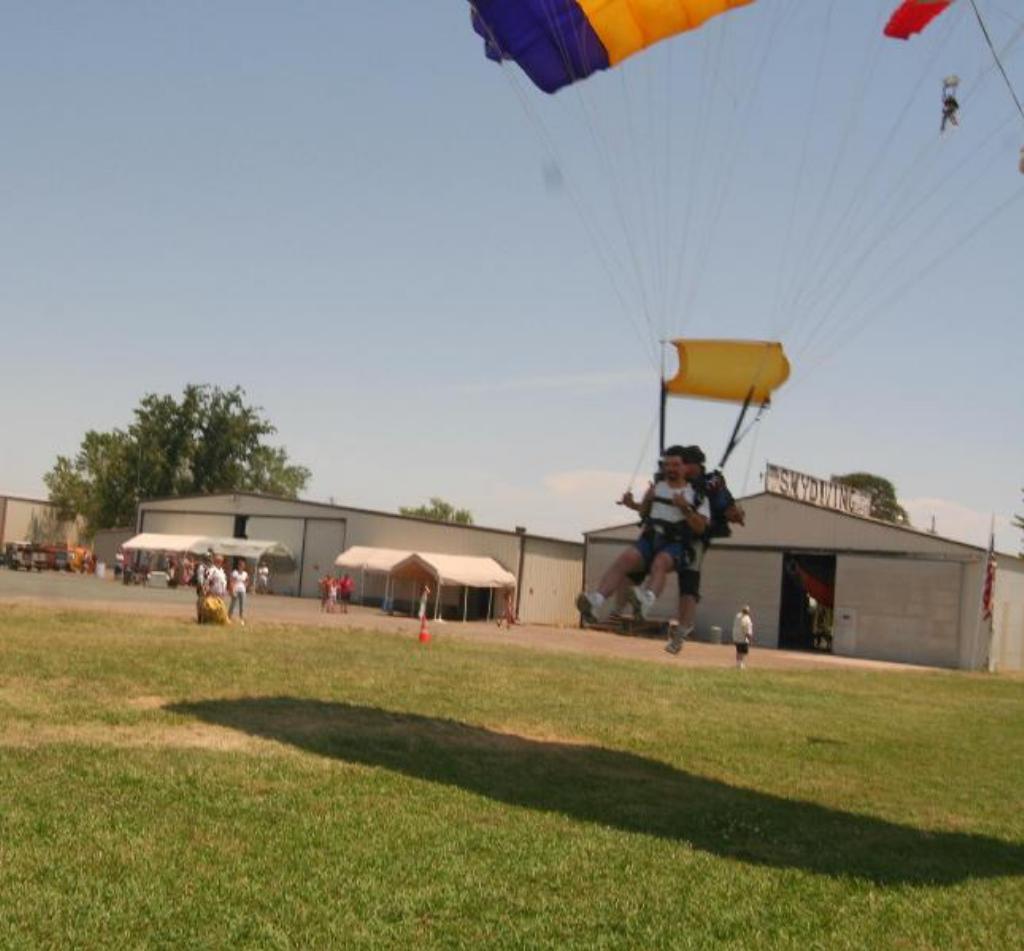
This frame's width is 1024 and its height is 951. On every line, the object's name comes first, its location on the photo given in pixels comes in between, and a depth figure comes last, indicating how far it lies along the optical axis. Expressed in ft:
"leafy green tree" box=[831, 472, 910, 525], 379.96
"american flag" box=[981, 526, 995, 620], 157.28
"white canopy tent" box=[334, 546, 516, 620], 178.70
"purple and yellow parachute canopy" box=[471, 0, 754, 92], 44.60
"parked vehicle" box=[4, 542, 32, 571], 245.04
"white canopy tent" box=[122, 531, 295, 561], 217.56
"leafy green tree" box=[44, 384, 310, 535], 331.98
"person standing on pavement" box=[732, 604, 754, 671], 117.50
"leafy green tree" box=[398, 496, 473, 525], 580.71
